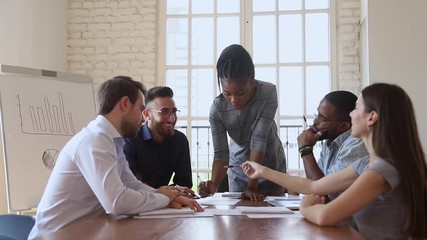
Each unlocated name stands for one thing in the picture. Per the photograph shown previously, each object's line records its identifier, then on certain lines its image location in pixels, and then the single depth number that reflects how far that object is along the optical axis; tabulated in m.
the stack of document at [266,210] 1.53
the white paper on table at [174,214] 1.43
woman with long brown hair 1.23
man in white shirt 1.46
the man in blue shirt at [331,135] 1.89
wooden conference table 1.09
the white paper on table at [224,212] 1.46
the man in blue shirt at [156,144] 2.49
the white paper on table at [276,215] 1.42
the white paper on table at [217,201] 1.79
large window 4.43
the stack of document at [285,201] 1.74
